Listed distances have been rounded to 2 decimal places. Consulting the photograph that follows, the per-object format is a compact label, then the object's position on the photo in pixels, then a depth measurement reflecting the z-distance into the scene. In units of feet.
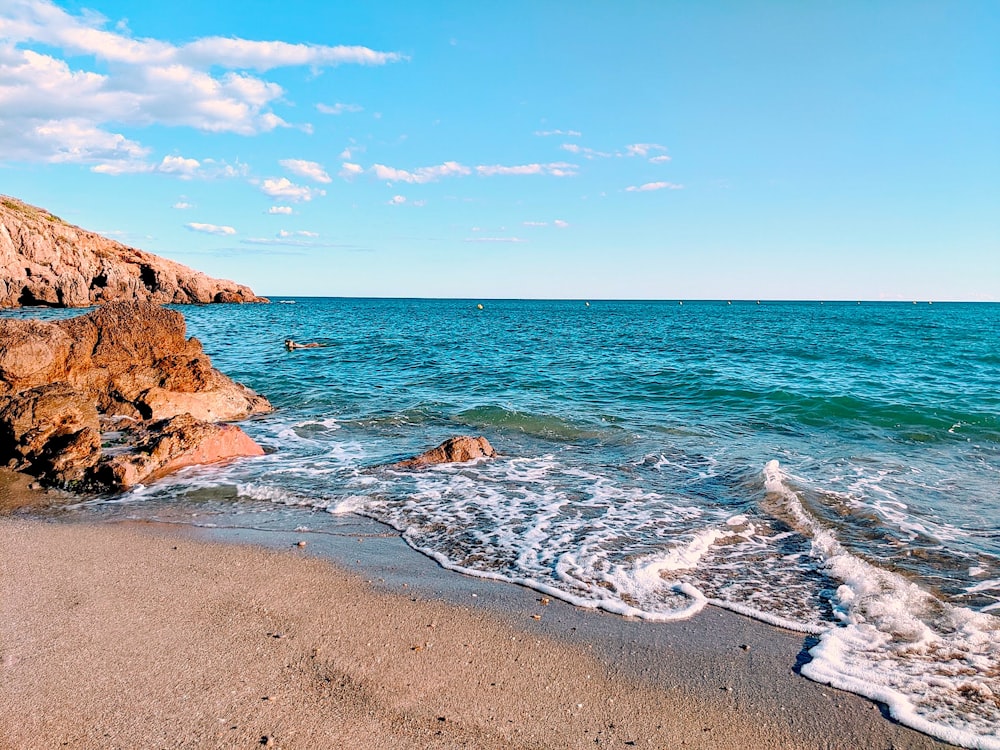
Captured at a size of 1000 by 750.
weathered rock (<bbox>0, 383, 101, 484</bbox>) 29.22
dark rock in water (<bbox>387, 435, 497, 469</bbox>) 34.40
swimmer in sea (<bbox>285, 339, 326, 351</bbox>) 95.35
